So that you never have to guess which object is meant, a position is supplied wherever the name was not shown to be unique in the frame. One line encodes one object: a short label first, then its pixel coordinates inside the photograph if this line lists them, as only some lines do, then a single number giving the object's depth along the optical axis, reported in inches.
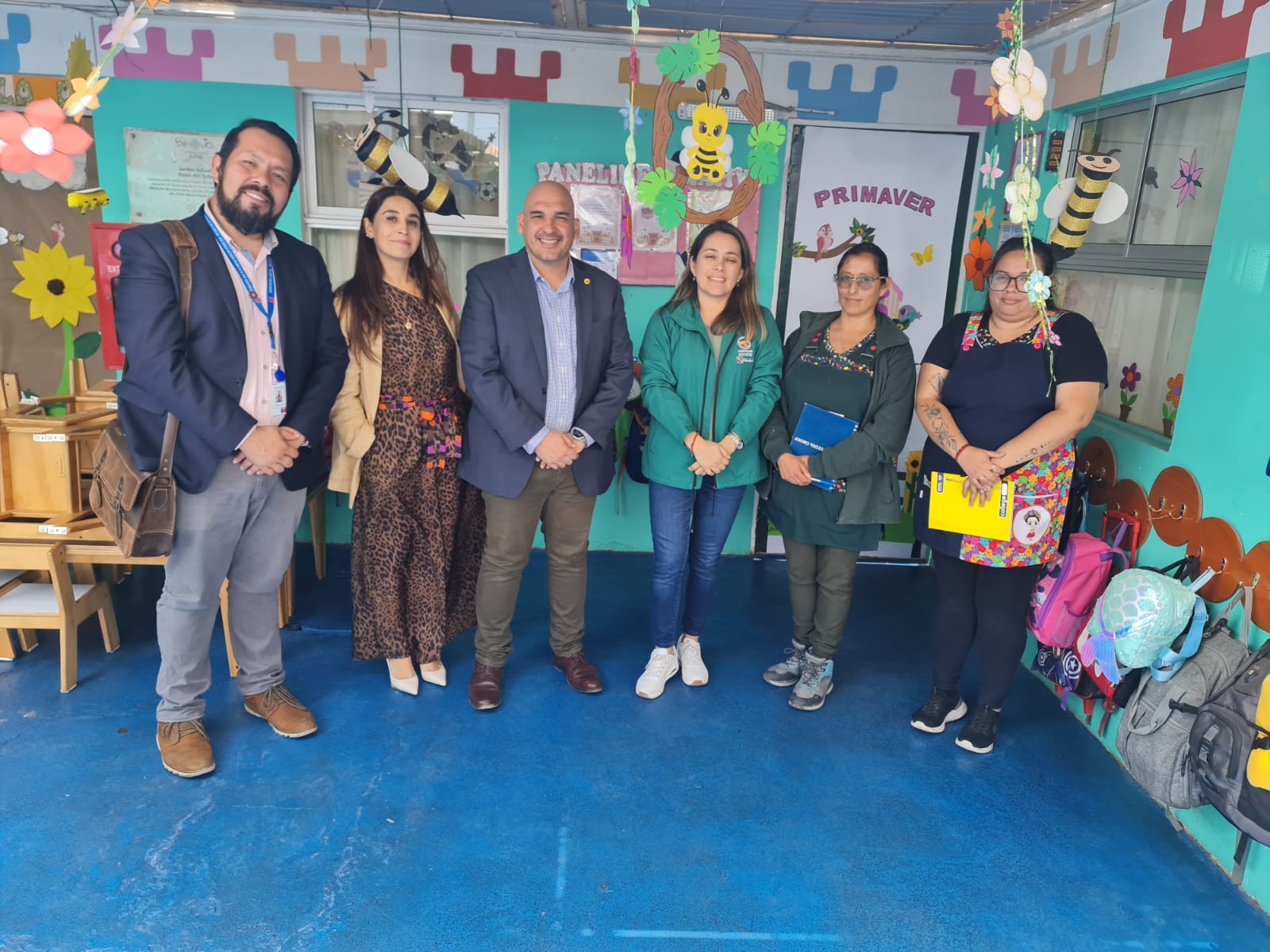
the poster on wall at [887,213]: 154.2
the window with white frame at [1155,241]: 103.6
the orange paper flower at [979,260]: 144.8
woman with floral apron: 94.3
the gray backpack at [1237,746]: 75.9
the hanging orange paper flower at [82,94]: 60.2
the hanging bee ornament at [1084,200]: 94.5
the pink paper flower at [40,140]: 56.9
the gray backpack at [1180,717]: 85.2
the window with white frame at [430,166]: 149.7
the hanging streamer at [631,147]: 77.4
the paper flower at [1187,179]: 106.0
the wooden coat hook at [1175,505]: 97.0
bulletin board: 151.3
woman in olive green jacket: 106.0
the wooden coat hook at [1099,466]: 114.1
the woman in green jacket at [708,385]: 107.2
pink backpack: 101.5
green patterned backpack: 87.0
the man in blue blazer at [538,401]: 101.7
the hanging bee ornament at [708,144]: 108.9
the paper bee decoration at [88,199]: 140.9
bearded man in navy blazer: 82.2
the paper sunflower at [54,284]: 147.3
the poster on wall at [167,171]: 145.8
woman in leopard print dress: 103.0
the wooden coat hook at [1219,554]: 89.4
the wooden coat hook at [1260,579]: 84.5
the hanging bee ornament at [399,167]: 116.0
